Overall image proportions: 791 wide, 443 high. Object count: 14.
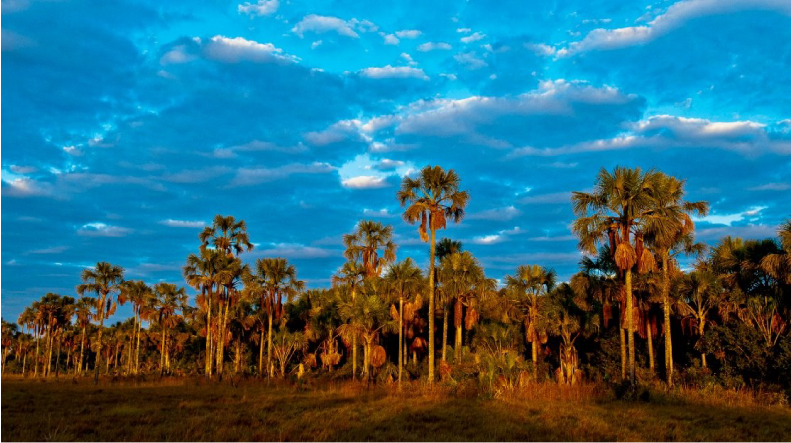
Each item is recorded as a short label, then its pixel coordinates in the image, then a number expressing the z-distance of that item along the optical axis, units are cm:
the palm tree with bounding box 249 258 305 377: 4812
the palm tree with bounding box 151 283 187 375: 6228
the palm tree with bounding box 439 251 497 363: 4581
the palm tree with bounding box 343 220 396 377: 4731
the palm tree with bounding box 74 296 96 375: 7931
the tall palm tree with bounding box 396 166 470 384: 3678
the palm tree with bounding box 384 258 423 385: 4353
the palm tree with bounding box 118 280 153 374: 6239
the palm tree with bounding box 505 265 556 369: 4891
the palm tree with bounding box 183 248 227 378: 4619
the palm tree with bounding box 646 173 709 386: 2875
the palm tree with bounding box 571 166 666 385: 2883
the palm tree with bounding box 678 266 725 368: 3775
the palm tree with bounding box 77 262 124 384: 5584
